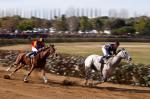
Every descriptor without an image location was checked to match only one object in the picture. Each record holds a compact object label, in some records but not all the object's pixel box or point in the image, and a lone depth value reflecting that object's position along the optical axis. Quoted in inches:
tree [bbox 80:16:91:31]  5575.8
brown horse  776.9
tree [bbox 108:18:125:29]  5506.9
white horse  739.4
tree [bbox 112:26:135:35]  4611.7
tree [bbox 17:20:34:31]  4953.3
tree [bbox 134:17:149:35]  4808.1
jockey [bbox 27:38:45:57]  805.9
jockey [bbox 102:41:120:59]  757.5
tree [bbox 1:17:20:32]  5369.1
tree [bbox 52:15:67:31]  5510.3
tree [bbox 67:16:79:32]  5763.8
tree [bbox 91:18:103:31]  5728.3
